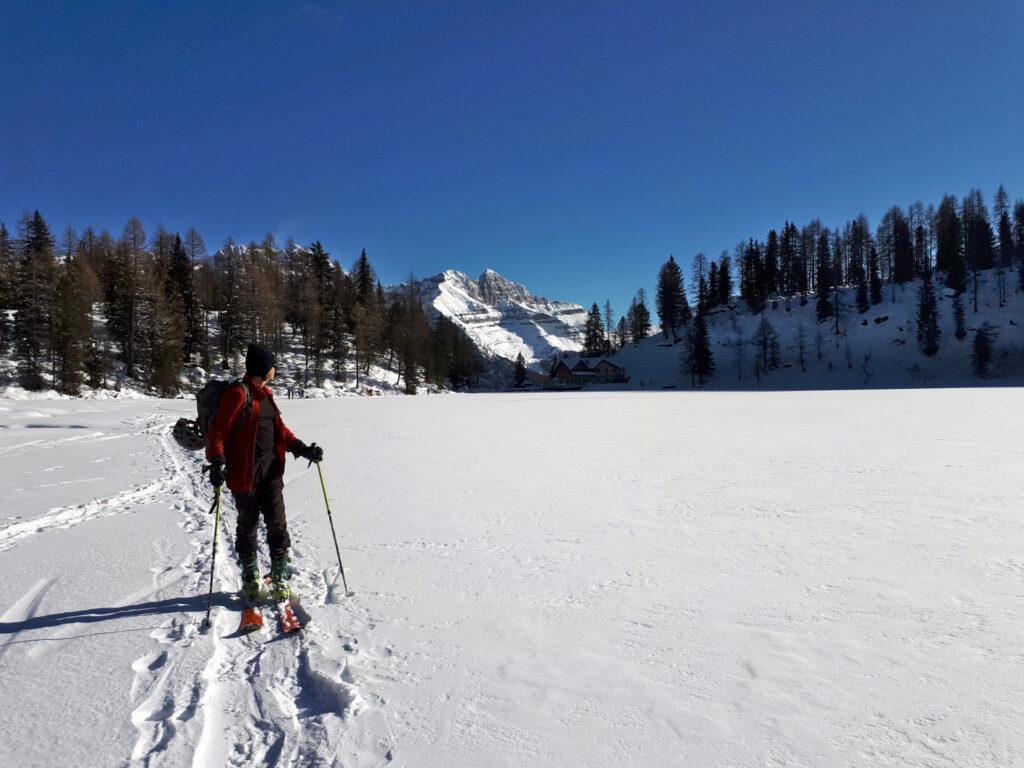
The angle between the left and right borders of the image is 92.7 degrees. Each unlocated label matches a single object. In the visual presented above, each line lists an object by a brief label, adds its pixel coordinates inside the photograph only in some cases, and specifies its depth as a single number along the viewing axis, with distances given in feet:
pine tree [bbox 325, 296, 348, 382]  162.18
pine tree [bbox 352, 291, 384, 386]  169.78
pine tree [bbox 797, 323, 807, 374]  212.23
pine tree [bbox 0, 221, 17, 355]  113.29
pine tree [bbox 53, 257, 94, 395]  104.32
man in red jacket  12.33
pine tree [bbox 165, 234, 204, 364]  142.72
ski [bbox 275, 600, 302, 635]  11.07
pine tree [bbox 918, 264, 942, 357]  195.31
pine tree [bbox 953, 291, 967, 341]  194.70
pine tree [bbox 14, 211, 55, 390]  102.78
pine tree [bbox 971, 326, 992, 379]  174.81
